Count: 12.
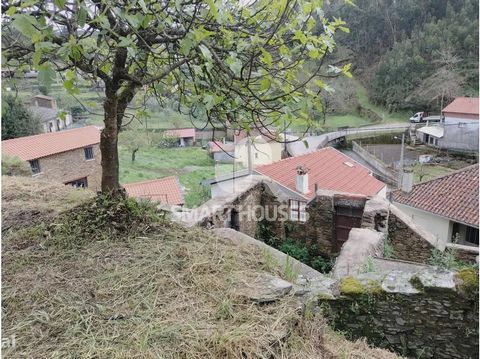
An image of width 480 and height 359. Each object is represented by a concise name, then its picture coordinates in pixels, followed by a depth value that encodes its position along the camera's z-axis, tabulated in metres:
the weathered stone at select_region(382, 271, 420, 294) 4.16
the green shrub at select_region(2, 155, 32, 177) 8.64
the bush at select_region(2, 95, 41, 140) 21.45
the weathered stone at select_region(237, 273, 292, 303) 2.40
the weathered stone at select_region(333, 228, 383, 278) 5.54
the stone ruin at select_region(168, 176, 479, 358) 4.13
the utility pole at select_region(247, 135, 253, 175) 12.33
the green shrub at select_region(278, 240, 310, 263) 8.85
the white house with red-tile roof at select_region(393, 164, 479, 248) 13.11
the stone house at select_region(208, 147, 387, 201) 13.30
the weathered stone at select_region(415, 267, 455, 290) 4.11
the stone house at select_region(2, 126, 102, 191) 17.05
